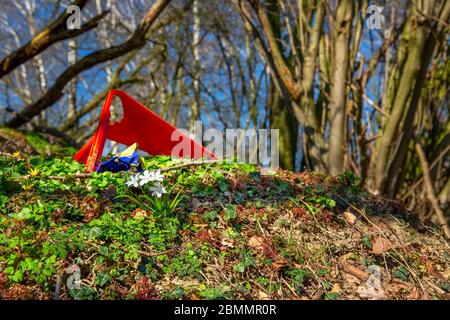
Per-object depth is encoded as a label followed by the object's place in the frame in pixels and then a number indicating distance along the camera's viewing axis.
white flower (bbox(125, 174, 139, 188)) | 2.72
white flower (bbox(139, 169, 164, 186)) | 2.72
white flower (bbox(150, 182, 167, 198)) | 2.66
